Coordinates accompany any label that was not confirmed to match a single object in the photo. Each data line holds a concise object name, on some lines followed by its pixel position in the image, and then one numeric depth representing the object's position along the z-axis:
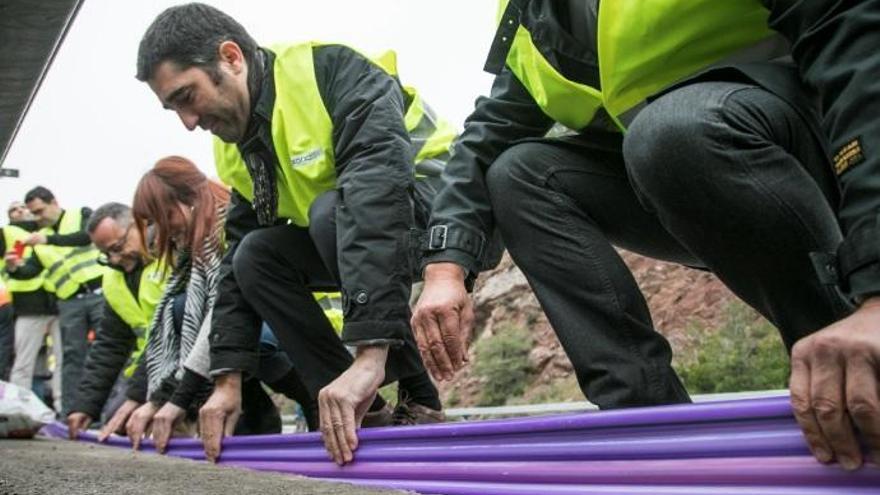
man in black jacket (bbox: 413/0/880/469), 0.98
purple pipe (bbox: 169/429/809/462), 1.07
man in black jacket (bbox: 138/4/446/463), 2.18
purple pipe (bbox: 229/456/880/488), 1.03
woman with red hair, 3.31
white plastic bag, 3.86
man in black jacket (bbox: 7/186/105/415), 6.38
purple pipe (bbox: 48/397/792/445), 1.08
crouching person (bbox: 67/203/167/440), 4.20
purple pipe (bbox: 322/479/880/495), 1.04
